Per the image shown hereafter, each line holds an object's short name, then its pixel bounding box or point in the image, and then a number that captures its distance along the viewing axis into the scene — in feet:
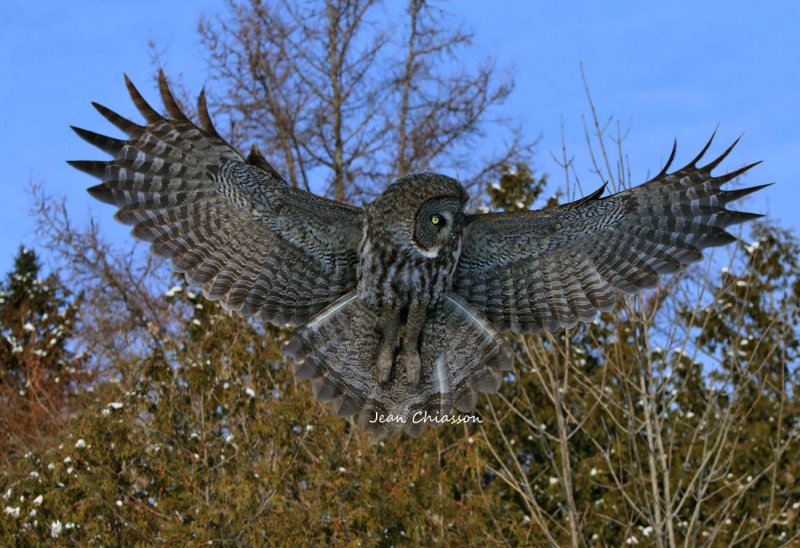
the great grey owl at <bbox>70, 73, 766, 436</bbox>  32.66
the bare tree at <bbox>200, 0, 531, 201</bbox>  111.55
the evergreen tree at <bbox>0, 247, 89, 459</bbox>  101.30
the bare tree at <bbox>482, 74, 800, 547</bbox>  63.31
